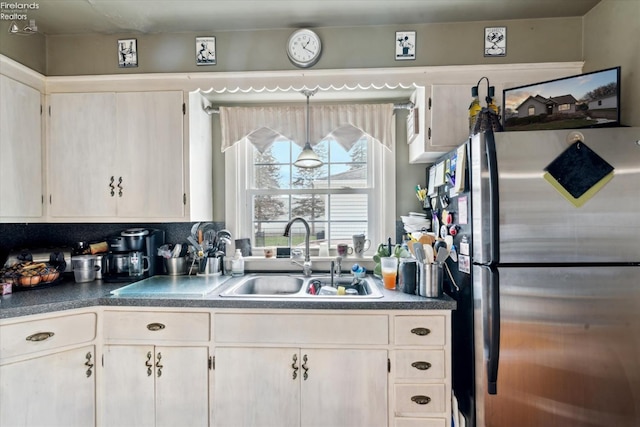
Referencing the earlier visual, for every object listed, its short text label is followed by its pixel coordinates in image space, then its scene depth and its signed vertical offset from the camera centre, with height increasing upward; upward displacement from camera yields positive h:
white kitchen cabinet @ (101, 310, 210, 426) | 1.60 -0.81
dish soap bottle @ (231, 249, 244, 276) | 2.19 -0.38
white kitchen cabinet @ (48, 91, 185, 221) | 1.96 +0.38
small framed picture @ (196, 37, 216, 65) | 1.94 +1.02
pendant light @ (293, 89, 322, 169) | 2.06 +0.35
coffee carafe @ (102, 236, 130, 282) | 2.01 -0.30
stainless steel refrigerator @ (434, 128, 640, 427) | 1.25 -0.29
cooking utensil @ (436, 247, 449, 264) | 1.58 -0.23
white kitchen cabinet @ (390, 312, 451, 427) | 1.54 -0.78
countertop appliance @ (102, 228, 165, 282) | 2.01 -0.26
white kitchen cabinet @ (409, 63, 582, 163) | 1.78 +0.69
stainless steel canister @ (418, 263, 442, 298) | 1.60 -0.36
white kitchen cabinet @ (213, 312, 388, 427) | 1.55 -0.80
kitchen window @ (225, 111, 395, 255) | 2.38 +0.15
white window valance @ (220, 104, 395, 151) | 2.24 +0.64
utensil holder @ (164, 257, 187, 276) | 2.16 -0.37
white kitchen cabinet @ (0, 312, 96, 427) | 1.47 -0.77
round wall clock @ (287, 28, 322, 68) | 1.88 +0.98
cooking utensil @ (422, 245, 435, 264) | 1.61 -0.22
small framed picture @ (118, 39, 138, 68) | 1.98 +1.01
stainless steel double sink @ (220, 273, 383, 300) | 1.90 -0.48
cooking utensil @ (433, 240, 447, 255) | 1.66 -0.19
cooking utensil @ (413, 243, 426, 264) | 1.61 -0.22
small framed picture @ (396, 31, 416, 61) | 1.86 +0.99
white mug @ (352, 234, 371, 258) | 2.25 -0.24
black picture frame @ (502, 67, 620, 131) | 1.40 +0.50
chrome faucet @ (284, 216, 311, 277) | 2.16 -0.34
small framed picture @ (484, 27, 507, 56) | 1.83 +0.99
